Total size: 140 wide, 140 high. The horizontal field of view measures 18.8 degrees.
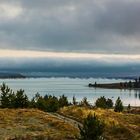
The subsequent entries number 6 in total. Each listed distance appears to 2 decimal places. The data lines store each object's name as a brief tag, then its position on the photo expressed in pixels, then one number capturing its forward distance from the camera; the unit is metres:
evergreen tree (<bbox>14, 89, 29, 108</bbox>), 81.04
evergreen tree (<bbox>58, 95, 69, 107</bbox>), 98.84
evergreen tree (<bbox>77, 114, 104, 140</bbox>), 37.28
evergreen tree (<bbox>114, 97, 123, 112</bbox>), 117.72
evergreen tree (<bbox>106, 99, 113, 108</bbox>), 149.52
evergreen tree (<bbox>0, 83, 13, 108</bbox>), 83.00
